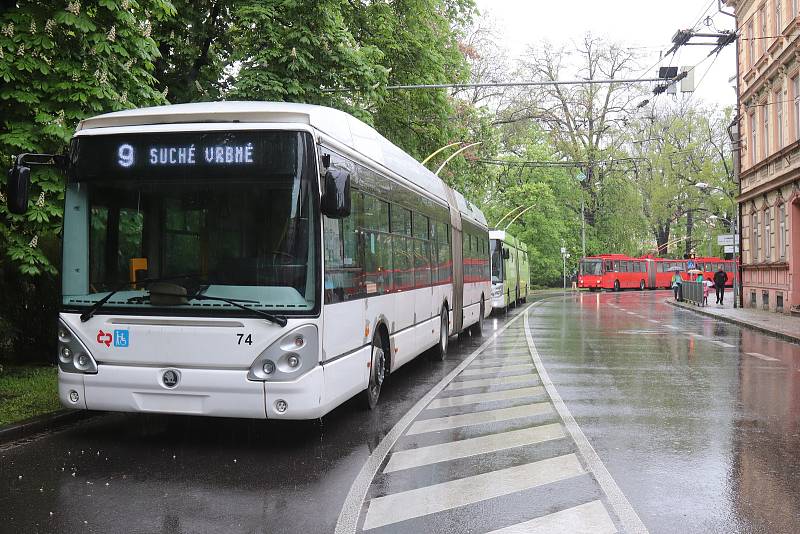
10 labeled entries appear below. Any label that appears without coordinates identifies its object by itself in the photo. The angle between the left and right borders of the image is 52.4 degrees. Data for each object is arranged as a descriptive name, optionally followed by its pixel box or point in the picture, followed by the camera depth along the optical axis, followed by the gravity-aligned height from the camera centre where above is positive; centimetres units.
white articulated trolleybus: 699 +12
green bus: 3158 +13
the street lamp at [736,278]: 3501 -32
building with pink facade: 2852 +468
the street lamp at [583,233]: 6305 +296
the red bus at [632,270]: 6427 +11
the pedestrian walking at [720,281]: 3975 -50
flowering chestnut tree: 959 +230
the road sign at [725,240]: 3744 +144
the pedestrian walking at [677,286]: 4294 -79
